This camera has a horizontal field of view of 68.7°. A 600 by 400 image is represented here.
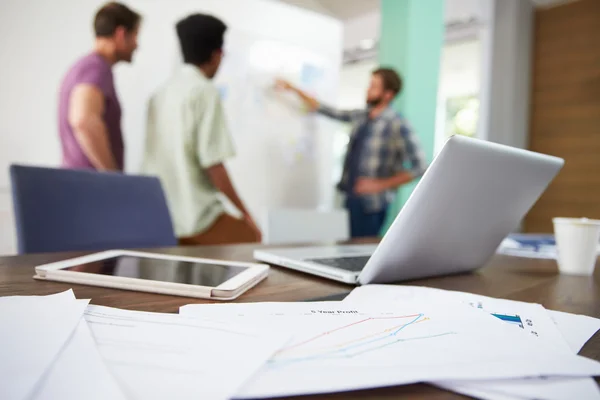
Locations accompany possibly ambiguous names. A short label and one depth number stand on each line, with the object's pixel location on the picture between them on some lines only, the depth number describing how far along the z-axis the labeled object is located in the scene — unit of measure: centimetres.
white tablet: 54
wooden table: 46
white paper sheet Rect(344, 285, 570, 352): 44
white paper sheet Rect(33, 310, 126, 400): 27
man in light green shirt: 231
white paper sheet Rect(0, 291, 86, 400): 28
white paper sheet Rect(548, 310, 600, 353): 43
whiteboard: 189
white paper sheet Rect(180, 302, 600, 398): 30
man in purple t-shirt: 199
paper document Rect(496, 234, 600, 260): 121
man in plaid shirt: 309
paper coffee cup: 88
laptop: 57
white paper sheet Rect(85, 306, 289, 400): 28
